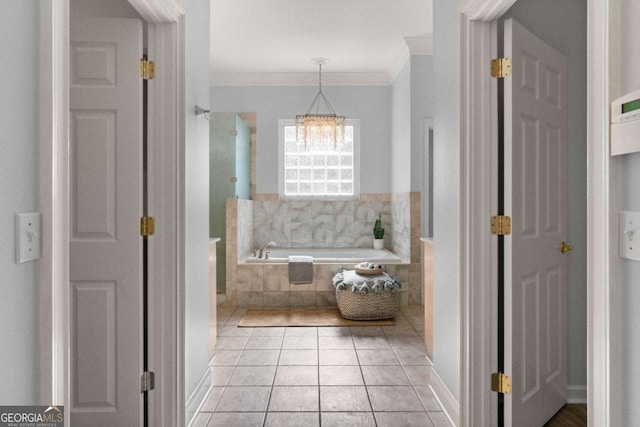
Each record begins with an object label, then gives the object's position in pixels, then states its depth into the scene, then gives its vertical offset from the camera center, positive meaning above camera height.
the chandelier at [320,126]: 4.90 +0.93
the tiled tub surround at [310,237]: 4.73 -0.37
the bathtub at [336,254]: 4.83 -0.56
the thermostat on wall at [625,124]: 0.93 +0.18
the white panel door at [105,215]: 1.93 -0.03
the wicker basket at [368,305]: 4.13 -0.92
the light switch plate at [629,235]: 0.96 -0.06
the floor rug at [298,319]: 4.10 -1.08
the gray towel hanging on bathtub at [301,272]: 4.62 -0.67
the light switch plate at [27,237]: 0.94 -0.06
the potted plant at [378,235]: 5.62 -0.35
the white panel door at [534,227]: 1.91 -0.09
